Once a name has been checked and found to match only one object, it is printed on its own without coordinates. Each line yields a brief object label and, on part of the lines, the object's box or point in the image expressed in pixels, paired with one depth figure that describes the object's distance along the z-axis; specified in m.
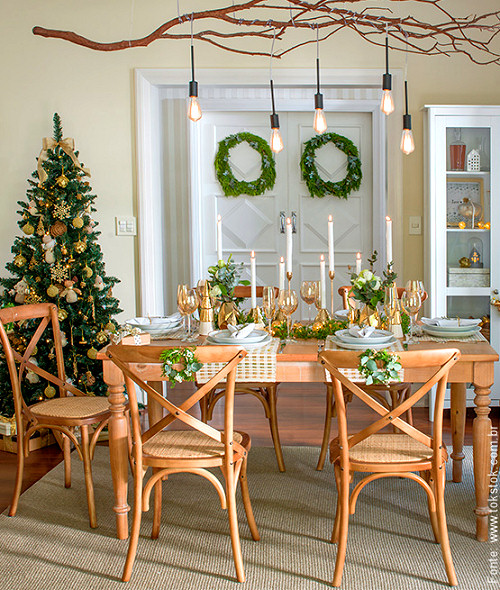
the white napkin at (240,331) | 2.40
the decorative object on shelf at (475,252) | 4.02
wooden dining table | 2.23
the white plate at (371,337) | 2.28
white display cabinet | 3.95
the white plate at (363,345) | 2.27
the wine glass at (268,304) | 2.69
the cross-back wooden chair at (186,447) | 2.02
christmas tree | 3.54
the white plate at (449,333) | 2.57
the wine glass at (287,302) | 2.60
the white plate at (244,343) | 2.36
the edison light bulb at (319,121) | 2.44
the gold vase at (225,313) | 2.79
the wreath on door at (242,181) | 5.70
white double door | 5.74
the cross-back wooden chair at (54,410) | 2.52
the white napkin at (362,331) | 2.34
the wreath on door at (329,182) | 5.70
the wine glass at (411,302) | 2.56
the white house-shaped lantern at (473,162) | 3.99
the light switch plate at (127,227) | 4.16
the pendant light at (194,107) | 2.47
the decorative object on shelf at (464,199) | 4.00
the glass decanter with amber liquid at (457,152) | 3.98
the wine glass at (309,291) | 2.71
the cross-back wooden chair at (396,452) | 1.96
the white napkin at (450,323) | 2.62
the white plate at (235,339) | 2.37
